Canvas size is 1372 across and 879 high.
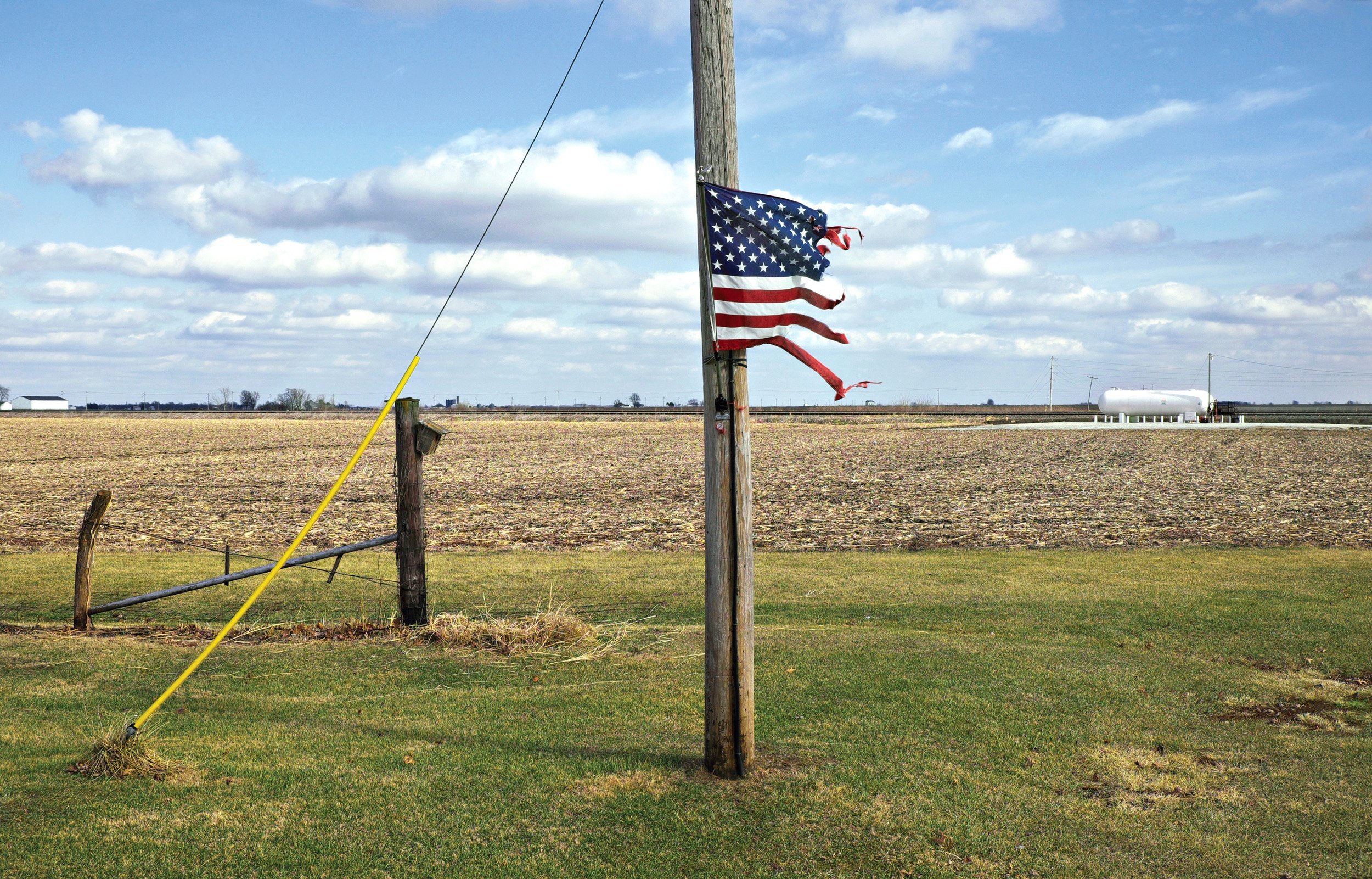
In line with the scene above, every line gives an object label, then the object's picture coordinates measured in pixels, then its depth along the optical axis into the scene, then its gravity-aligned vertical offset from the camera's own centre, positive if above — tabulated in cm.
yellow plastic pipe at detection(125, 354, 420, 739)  614 -140
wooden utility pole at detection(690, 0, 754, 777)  598 -41
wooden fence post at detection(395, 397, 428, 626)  1098 -115
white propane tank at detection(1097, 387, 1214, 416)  8650 +107
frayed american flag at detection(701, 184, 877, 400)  590 +89
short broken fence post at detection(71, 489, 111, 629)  1068 -157
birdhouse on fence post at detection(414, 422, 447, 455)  1107 -22
